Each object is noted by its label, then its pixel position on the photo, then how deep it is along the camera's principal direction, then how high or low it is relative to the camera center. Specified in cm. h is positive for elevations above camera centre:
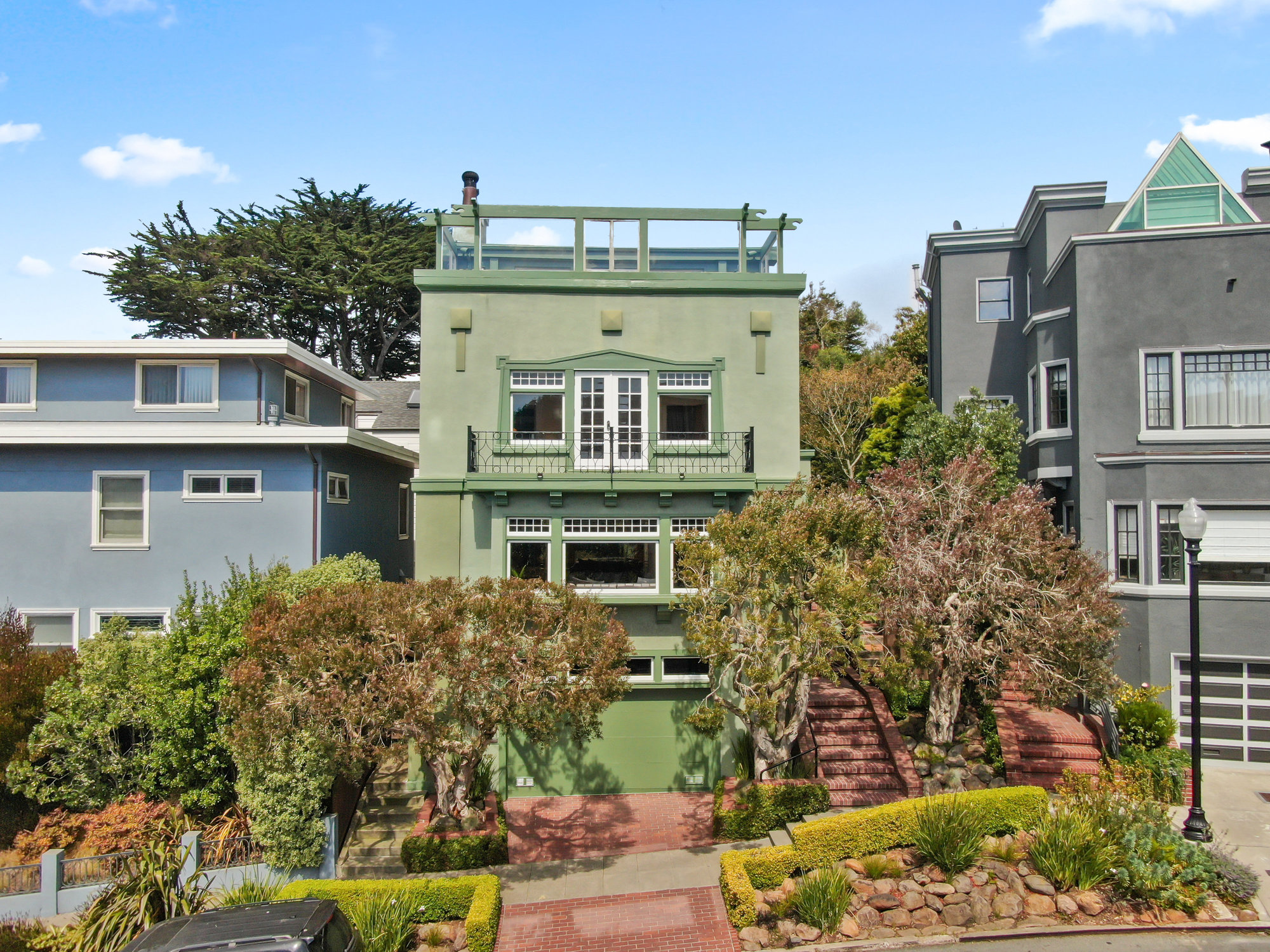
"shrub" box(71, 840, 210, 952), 1105 -605
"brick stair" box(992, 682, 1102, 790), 1484 -497
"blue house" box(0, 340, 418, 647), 1731 +40
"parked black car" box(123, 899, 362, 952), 895 -527
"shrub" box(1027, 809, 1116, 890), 1102 -515
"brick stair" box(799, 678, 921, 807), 1451 -503
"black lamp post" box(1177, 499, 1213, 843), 1195 -212
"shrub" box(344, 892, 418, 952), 1062 -596
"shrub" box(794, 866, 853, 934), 1082 -569
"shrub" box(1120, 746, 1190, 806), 1385 -494
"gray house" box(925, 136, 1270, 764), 1614 +210
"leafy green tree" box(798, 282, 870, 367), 4088 +926
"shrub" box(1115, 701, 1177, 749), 1438 -427
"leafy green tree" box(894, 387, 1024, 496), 1894 +149
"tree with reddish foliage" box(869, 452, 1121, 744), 1369 -190
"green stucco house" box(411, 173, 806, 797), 1627 +158
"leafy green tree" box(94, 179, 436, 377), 4041 +1167
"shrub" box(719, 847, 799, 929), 1137 -565
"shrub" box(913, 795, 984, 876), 1134 -505
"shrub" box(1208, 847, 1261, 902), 1087 -545
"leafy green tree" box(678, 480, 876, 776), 1291 -175
